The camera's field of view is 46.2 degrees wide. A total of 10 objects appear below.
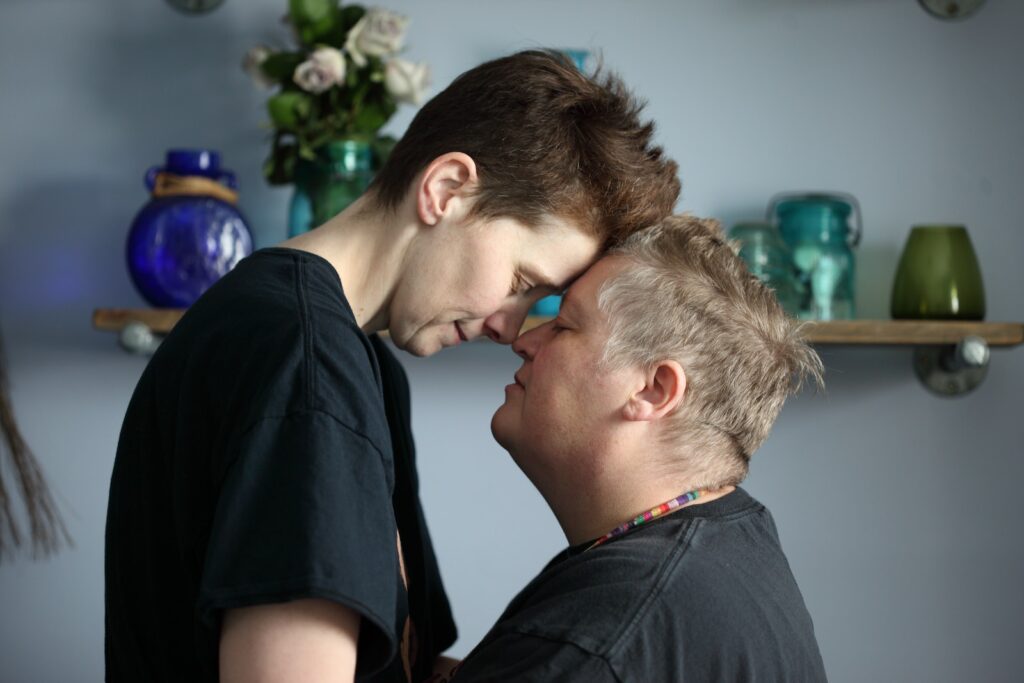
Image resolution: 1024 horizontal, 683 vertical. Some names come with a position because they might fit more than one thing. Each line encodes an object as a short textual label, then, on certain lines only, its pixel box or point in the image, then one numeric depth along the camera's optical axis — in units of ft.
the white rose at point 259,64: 6.48
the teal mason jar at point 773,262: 6.56
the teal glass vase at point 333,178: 6.33
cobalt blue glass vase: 6.31
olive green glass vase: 6.58
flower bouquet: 6.32
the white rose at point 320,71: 6.23
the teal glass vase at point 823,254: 6.64
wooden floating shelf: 6.29
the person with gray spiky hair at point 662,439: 3.24
